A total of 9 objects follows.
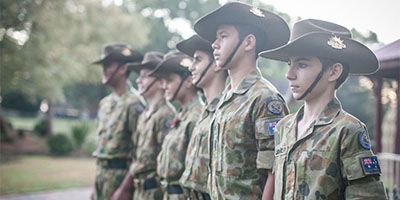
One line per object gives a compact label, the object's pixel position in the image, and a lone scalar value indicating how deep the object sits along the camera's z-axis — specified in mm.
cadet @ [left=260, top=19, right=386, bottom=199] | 1880
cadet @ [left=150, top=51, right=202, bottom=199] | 3713
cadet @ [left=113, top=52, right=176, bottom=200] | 4398
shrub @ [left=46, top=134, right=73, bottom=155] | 17500
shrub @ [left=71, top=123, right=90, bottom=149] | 17922
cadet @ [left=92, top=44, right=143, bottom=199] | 4891
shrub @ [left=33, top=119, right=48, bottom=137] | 21906
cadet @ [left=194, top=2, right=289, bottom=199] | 2545
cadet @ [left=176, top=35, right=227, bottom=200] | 3172
